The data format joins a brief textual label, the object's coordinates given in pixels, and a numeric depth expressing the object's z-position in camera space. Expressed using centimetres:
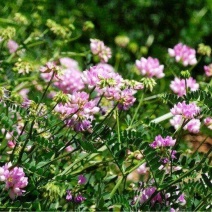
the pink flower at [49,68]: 121
